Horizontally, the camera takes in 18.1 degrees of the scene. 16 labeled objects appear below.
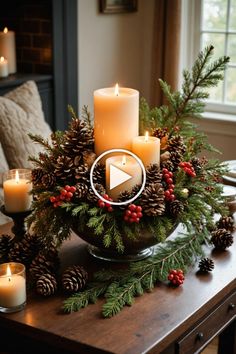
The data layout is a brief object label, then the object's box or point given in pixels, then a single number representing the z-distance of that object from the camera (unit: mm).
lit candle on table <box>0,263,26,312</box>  1158
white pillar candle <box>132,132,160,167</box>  1276
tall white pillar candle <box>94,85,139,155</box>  1275
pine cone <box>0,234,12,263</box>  1357
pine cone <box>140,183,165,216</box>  1237
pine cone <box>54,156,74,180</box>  1267
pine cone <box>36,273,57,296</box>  1215
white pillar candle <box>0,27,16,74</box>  2443
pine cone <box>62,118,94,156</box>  1297
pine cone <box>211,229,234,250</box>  1400
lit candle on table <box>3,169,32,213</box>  1370
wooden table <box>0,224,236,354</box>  1099
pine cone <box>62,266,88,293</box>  1221
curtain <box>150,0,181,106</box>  2729
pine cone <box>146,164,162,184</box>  1266
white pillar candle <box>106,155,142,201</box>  1250
